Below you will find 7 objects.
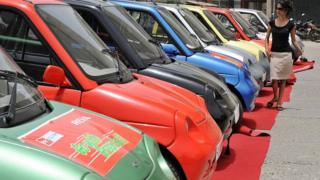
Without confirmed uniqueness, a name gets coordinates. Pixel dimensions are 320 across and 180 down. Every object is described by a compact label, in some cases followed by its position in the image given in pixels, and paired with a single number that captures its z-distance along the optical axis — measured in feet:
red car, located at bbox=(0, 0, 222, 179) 14.16
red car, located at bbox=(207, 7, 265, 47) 43.86
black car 18.90
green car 7.90
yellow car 36.81
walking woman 31.68
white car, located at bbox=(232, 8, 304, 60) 56.44
